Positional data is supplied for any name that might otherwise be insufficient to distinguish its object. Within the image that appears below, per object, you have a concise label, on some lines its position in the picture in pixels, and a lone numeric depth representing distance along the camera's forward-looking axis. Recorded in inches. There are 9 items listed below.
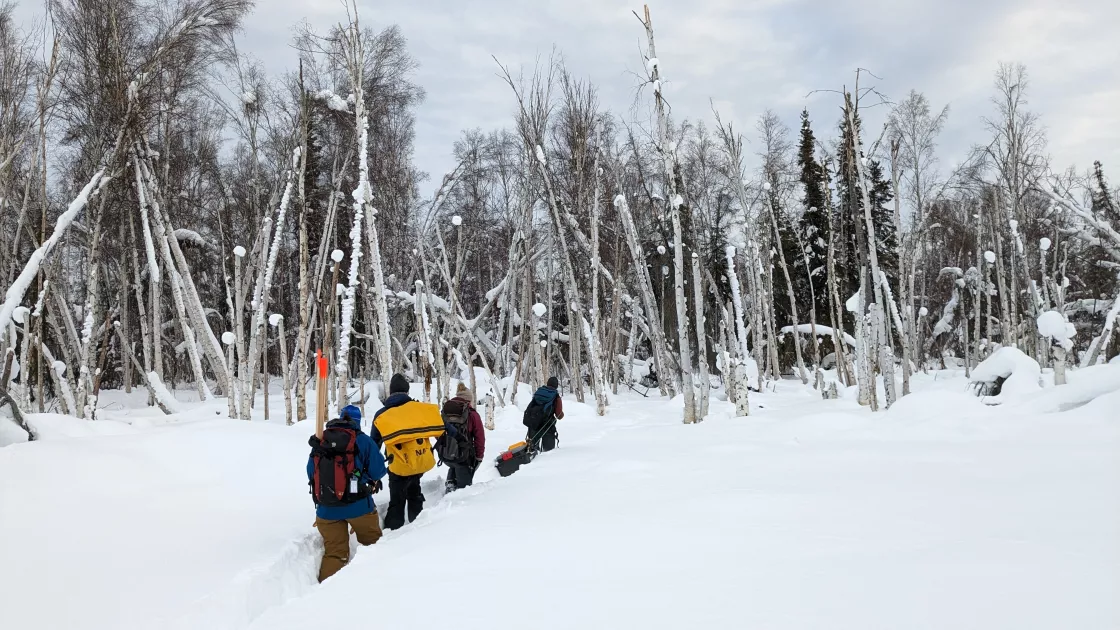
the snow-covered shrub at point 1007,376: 404.8
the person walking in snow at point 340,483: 210.4
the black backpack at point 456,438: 297.0
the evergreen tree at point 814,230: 1018.1
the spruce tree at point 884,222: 995.9
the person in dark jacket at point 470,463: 306.8
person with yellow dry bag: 254.7
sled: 345.1
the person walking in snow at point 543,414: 389.4
